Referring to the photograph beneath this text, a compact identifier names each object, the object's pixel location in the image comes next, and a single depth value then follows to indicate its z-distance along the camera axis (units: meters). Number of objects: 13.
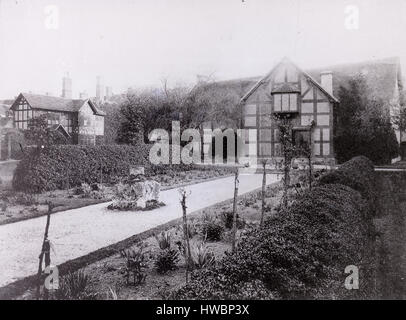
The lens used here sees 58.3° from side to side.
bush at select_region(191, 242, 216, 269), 6.31
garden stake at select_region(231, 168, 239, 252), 6.88
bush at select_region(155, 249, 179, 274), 6.32
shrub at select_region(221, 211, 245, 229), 9.48
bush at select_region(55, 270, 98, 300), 4.93
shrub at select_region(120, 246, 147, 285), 5.71
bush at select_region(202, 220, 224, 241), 8.43
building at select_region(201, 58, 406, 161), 27.77
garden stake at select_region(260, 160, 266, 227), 8.75
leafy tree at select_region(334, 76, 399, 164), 27.06
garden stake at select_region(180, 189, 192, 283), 5.86
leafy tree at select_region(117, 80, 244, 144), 27.05
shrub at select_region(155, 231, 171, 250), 7.44
